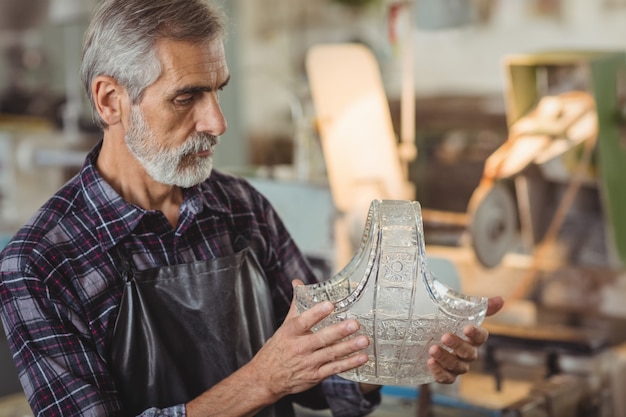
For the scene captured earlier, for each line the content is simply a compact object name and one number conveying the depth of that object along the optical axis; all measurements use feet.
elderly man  5.33
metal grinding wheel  10.62
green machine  10.79
